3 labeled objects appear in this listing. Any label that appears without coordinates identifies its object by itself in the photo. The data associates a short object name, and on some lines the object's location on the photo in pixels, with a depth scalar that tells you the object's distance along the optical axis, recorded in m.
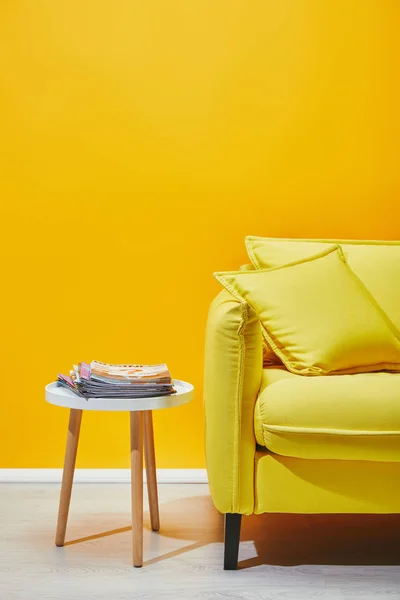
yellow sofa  1.97
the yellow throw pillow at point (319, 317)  2.26
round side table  2.09
